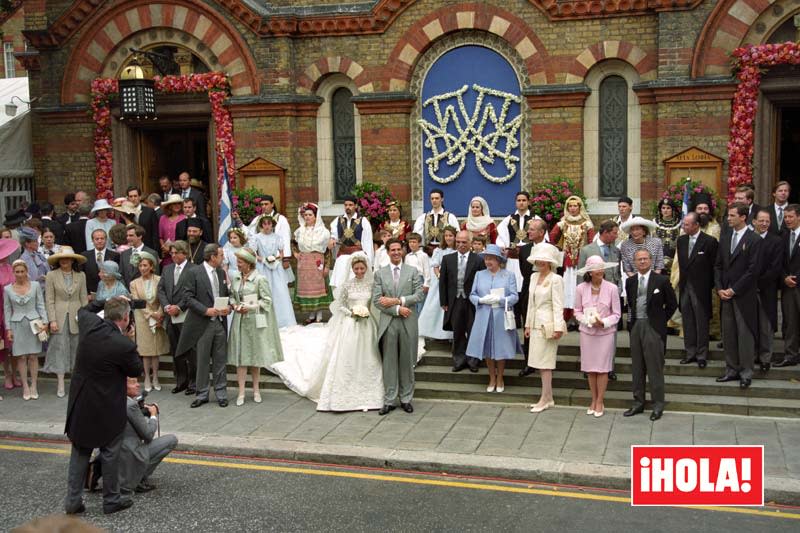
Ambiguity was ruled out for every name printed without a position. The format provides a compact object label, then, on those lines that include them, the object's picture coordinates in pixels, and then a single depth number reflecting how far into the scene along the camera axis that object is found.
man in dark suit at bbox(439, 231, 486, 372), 12.47
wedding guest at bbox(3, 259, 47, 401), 12.78
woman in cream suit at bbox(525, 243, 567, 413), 11.20
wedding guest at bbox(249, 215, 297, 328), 14.71
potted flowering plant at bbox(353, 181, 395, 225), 17.19
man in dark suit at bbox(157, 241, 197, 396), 12.38
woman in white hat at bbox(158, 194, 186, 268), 15.09
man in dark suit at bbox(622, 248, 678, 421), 10.70
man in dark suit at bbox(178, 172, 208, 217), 16.20
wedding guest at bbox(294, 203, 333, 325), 14.80
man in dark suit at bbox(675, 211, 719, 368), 11.91
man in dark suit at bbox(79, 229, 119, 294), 13.68
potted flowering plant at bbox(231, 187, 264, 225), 17.88
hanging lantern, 17.27
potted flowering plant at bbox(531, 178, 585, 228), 16.38
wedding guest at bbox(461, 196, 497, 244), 13.55
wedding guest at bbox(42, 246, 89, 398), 13.02
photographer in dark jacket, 8.40
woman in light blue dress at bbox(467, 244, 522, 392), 11.66
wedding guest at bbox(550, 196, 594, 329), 13.21
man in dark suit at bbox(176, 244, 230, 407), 12.10
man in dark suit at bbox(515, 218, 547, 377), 12.36
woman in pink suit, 10.89
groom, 11.54
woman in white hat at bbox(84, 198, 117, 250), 15.12
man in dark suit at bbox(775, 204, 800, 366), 11.70
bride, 11.71
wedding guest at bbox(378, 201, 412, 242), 14.83
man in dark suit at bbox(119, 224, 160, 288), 13.38
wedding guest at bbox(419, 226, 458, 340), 13.34
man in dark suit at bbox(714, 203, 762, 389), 11.30
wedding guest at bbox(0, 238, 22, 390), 13.02
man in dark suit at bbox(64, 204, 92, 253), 15.39
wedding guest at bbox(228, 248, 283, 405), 12.06
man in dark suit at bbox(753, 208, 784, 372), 11.49
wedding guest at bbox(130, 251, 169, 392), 12.74
